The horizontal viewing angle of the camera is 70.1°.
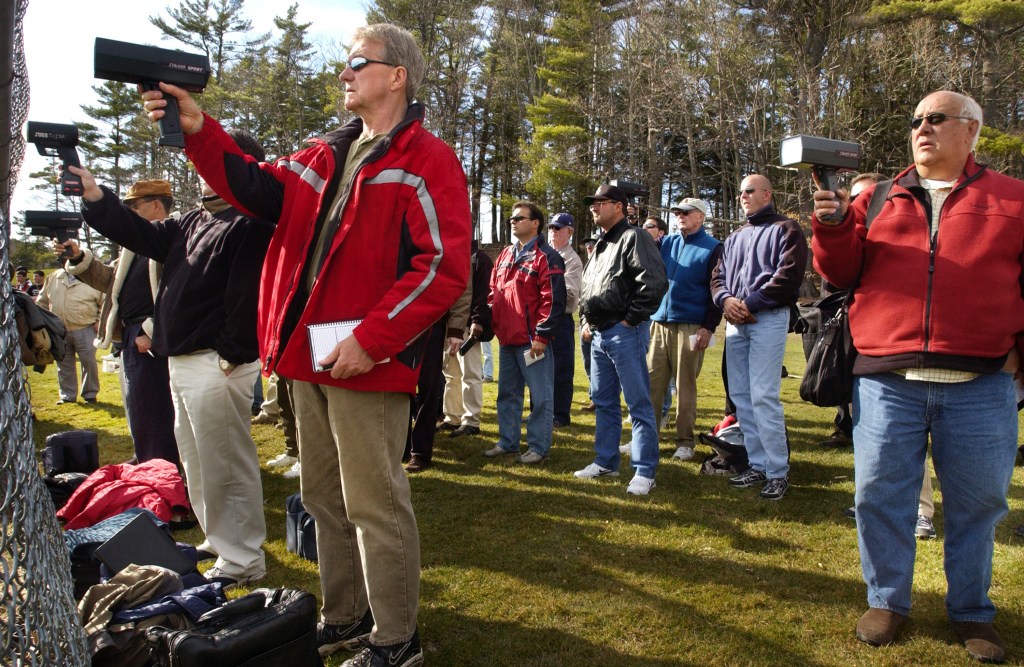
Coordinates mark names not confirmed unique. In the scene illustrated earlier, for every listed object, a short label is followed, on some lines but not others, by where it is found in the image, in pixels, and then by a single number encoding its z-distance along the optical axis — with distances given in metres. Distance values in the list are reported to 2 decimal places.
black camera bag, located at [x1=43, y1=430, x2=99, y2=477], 5.36
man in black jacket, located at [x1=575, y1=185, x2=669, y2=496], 5.12
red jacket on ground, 4.41
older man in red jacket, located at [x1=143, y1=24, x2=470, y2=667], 2.51
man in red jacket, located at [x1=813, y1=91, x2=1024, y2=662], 2.83
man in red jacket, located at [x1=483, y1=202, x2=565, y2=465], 6.15
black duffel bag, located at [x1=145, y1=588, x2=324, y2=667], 2.23
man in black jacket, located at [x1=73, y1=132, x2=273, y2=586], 3.61
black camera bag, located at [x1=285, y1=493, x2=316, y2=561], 3.98
